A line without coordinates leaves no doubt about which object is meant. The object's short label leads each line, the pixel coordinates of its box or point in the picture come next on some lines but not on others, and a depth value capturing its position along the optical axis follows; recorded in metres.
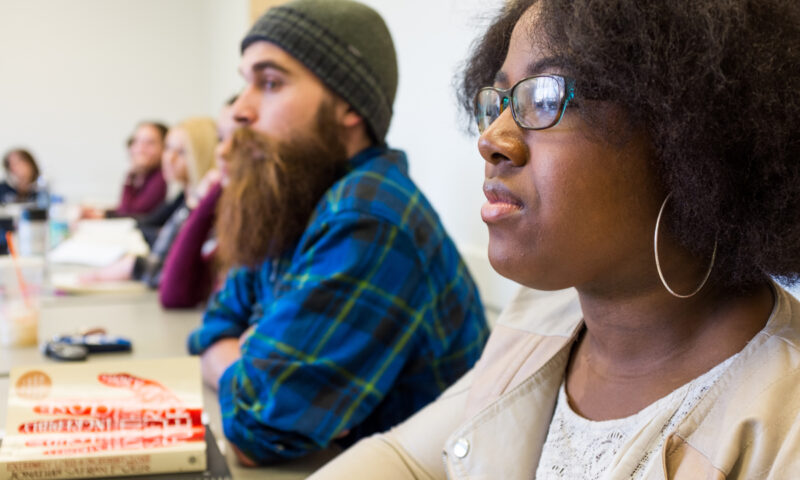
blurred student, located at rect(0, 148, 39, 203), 6.55
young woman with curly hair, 0.68
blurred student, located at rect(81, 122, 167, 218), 5.47
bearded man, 1.25
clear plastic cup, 1.80
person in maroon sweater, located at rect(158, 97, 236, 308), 2.29
